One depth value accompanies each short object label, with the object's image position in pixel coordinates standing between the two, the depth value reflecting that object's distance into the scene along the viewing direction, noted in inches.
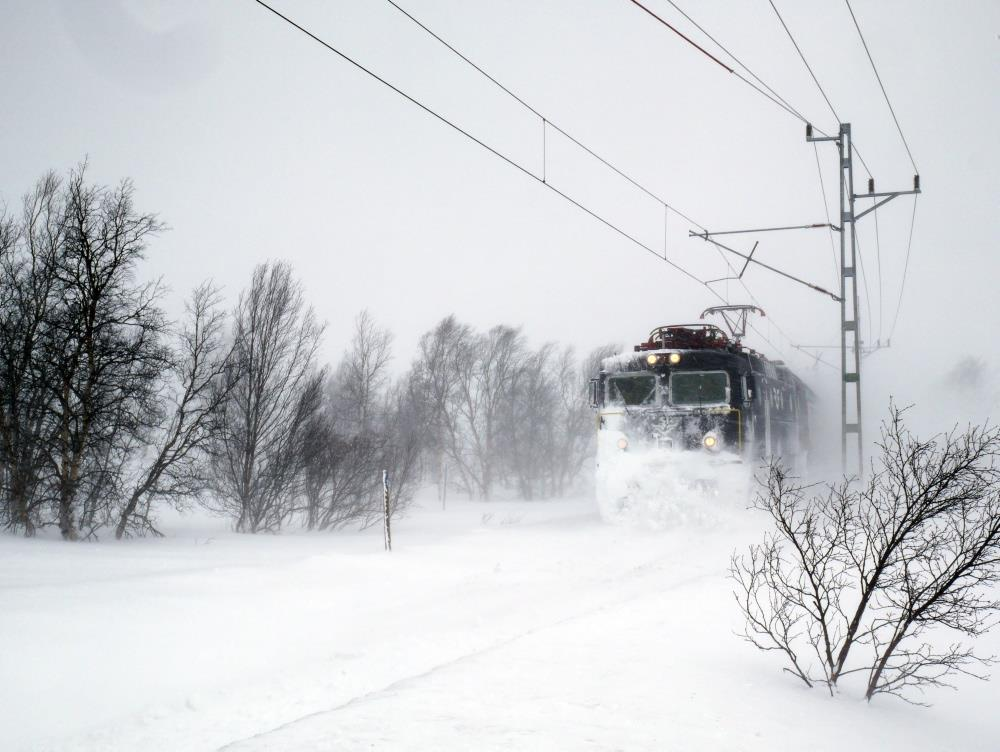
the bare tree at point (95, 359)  562.9
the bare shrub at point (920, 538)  206.8
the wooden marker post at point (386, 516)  473.2
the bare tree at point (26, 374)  562.9
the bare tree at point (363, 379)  1581.6
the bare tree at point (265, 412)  701.3
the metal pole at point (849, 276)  716.0
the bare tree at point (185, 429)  603.8
